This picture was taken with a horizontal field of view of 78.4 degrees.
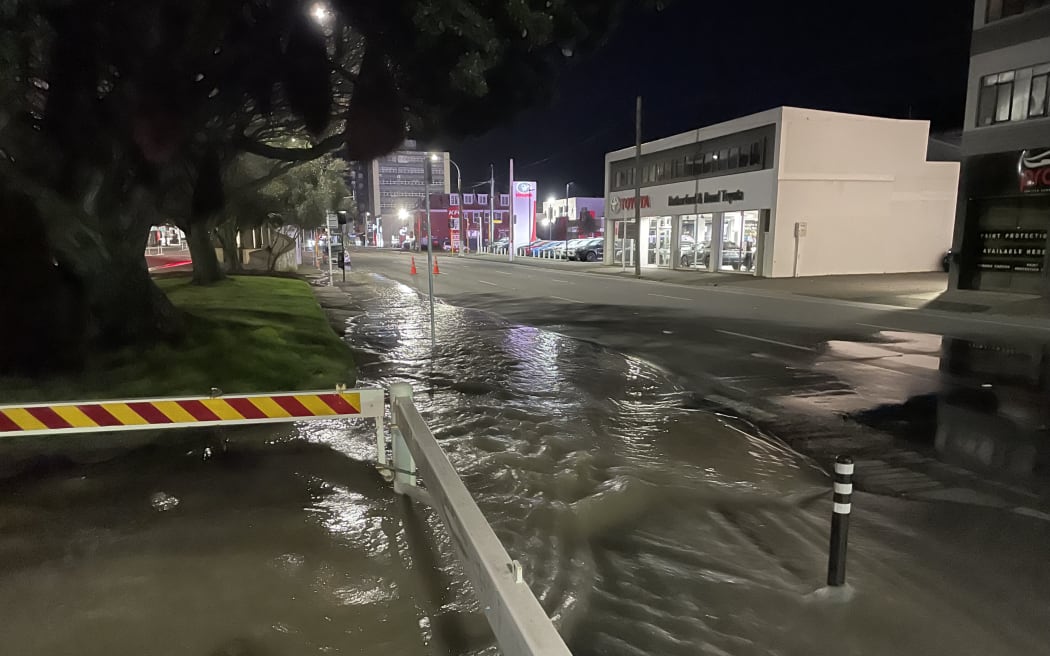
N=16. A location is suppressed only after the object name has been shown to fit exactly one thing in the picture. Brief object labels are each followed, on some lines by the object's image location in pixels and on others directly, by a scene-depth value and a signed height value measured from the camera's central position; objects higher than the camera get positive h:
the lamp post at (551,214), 83.31 +2.05
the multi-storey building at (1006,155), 19.89 +2.38
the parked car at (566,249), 50.44 -1.44
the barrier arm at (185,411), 4.23 -1.25
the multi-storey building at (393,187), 146.12 +10.58
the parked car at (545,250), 54.00 -1.64
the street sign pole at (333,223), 27.50 +0.35
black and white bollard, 3.88 -1.69
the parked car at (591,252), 48.47 -1.62
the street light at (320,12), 8.40 +2.91
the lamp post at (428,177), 10.09 +0.86
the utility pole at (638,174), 30.77 +2.66
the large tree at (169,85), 7.23 +1.93
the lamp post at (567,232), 50.78 -0.20
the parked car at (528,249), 59.54 -1.71
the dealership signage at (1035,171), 19.73 +1.80
